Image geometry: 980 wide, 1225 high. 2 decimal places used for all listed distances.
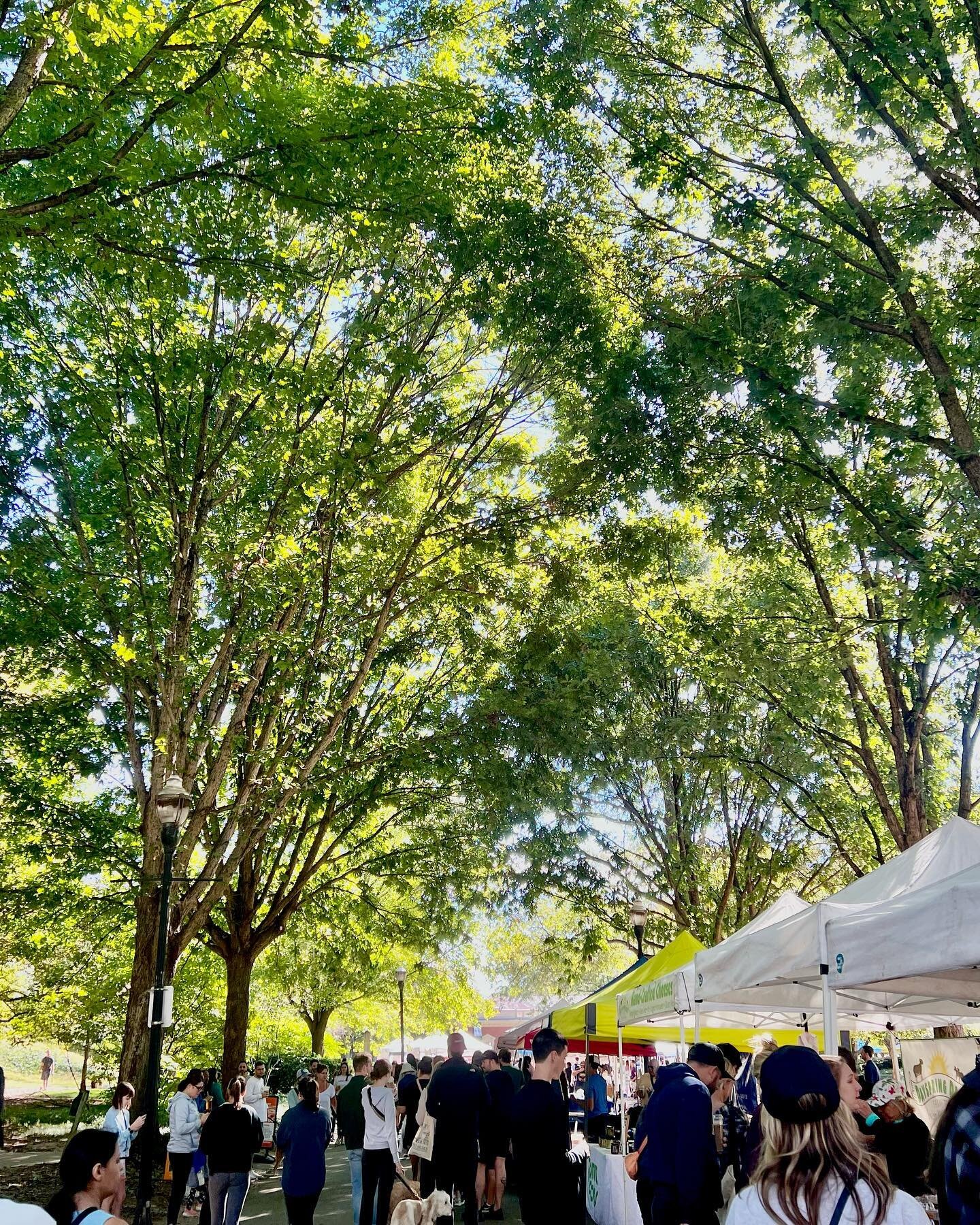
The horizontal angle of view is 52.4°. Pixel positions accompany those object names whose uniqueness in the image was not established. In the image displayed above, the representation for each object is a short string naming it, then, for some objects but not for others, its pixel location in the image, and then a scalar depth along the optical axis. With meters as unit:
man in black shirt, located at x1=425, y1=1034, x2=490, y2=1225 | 8.86
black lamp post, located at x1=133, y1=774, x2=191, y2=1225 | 11.37
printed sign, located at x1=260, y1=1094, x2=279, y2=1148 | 20.61
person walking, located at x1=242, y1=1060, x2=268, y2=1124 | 17.95
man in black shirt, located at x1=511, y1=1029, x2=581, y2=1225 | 6.08
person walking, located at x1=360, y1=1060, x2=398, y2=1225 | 9.10
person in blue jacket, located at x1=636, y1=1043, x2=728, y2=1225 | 4.98
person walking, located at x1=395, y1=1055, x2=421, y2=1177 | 12.78
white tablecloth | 8.88
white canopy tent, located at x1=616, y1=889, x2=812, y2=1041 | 9.76
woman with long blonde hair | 2.50
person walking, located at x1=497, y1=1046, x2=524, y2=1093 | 12.34
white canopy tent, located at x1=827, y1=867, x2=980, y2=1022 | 4.68
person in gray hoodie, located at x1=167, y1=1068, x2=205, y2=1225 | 11.00
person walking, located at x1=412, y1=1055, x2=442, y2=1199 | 9.96
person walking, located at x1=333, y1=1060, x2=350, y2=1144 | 23.48
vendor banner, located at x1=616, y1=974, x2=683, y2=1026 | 10.26
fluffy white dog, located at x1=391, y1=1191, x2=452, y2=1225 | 7.54
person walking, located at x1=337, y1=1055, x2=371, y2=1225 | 9.98
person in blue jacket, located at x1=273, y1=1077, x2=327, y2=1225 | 8.24
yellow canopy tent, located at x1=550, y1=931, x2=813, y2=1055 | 11.83
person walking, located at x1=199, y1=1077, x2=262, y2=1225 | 8.95
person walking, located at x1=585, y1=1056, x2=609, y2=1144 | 17.41
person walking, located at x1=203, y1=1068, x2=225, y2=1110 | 16.45
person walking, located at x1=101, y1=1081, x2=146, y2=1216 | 9.63
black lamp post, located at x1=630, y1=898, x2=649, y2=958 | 17.80
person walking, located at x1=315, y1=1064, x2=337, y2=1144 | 12.87
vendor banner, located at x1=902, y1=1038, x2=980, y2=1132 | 10.95
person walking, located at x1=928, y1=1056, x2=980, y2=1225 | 3.30
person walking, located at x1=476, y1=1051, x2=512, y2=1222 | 10.06
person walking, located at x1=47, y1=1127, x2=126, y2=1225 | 3.67
